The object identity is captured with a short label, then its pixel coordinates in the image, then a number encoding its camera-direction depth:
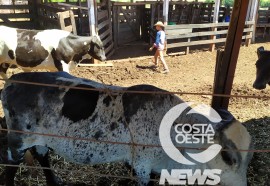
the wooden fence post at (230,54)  2.81
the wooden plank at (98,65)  7.14
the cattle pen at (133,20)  7.79
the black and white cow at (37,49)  5.32
